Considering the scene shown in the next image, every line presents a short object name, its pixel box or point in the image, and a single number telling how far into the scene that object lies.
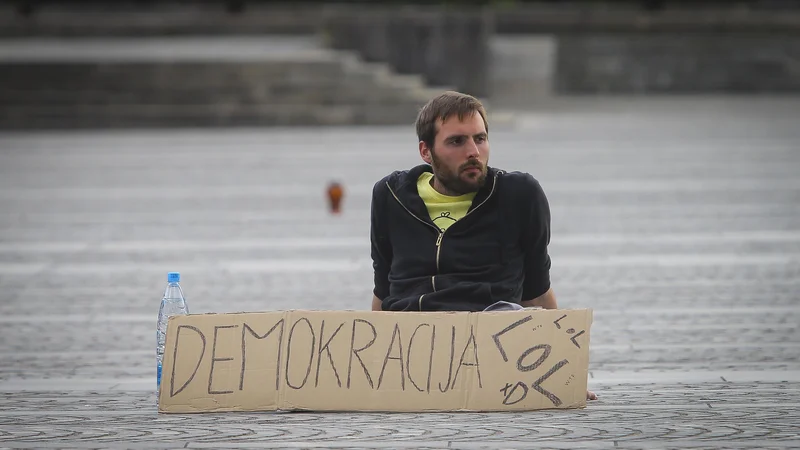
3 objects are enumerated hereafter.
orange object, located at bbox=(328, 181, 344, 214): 25.67
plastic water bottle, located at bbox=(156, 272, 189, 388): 11.20
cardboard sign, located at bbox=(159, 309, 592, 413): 9.81
